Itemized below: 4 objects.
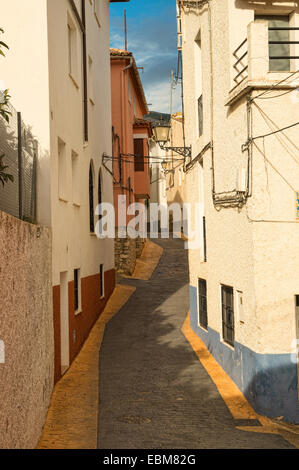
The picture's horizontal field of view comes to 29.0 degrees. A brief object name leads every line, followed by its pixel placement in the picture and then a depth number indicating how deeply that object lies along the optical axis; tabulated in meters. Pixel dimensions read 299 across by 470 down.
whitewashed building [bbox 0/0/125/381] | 11.94
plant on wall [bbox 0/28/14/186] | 8.61
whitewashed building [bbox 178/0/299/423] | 10.35
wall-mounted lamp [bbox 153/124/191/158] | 18.39
